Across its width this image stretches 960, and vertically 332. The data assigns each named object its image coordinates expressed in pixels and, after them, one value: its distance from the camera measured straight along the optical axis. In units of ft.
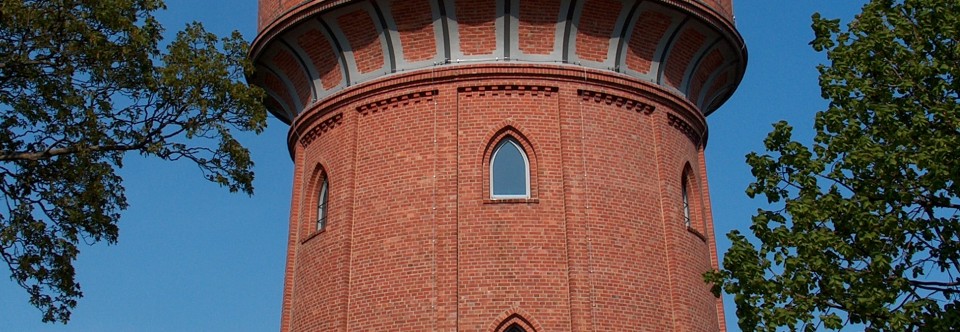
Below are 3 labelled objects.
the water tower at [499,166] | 53.72
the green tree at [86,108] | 44.27
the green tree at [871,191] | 38.24
